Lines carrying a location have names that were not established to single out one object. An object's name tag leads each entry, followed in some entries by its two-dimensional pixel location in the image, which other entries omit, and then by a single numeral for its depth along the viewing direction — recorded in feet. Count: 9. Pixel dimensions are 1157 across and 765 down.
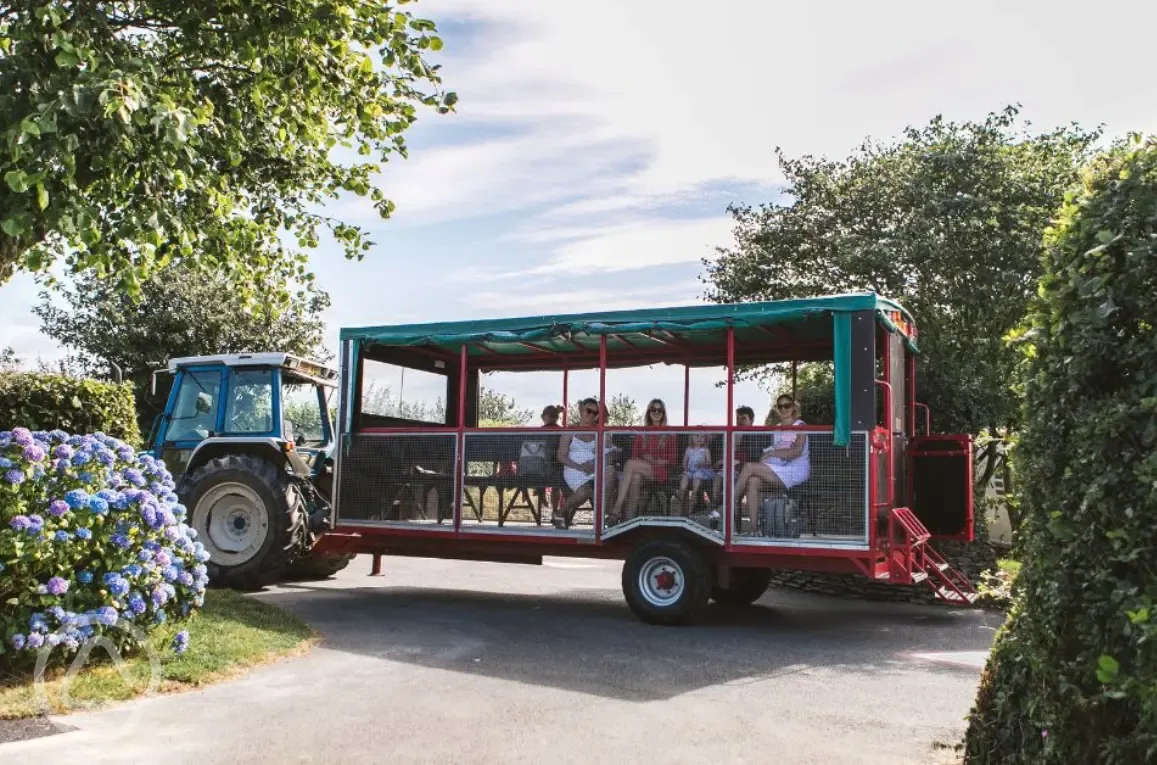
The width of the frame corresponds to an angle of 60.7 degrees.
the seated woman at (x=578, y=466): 31.19
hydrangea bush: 19.15
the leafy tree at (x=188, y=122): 21.54
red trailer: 27.73
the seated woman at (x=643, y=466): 30.09
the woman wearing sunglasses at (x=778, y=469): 28.04
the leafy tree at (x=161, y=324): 79.51
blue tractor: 34.22
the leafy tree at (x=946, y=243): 47.21
